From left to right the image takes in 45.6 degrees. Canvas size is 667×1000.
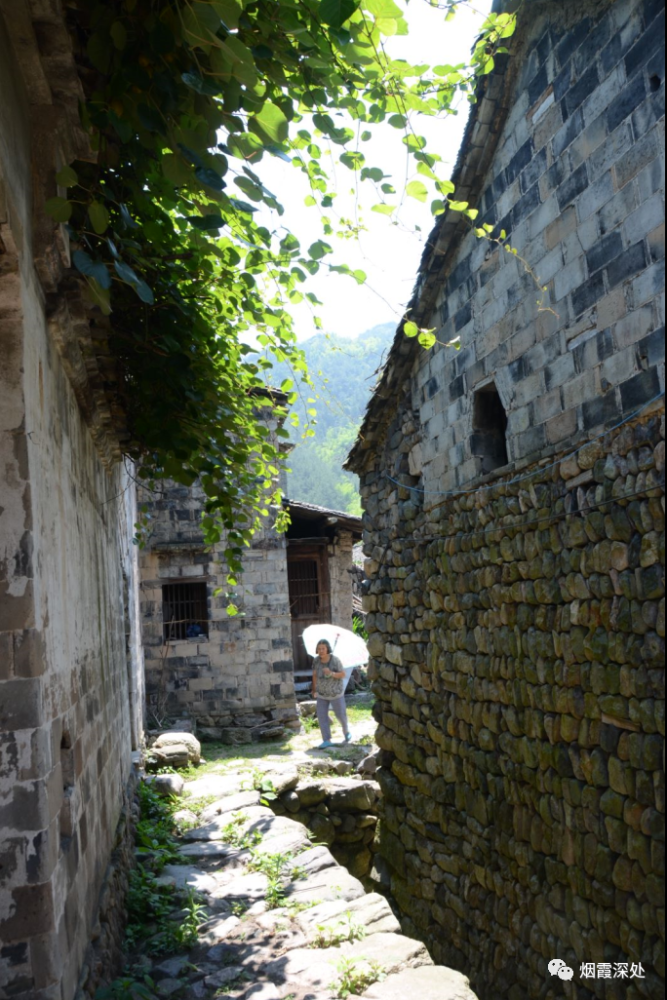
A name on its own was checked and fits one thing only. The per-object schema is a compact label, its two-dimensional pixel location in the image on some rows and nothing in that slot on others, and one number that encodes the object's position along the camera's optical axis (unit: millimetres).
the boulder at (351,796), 8078
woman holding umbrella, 10352
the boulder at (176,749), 9000
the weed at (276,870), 4867
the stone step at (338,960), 3574
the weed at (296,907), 4539
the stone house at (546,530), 3686
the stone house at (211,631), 12711
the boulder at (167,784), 7387
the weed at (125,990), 3104
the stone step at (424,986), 3355
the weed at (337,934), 4070
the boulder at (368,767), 9117
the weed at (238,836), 5969
